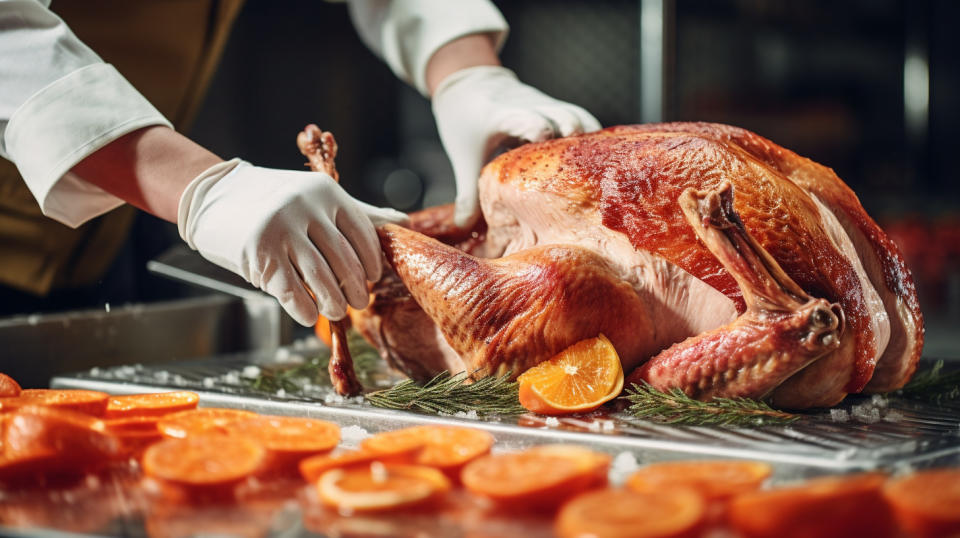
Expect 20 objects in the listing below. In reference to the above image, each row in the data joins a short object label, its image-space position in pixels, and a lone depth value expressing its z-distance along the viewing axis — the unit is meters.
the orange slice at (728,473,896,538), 1.01
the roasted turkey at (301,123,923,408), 1.25
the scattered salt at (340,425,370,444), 1.25
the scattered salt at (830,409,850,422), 1.26
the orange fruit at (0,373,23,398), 1.27
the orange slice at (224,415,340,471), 1.14
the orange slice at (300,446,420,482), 1.11
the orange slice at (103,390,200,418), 1.24
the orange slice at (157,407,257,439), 1.19
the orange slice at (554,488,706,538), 1.00
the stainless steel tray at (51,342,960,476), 1.15
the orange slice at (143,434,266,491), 1.09
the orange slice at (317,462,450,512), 1.06
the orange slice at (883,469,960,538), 1.01
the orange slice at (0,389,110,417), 1.23
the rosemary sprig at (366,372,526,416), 1.30
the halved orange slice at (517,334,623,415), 1.28
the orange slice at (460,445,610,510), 1.06
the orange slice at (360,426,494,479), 1.13
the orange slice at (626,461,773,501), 1.06
